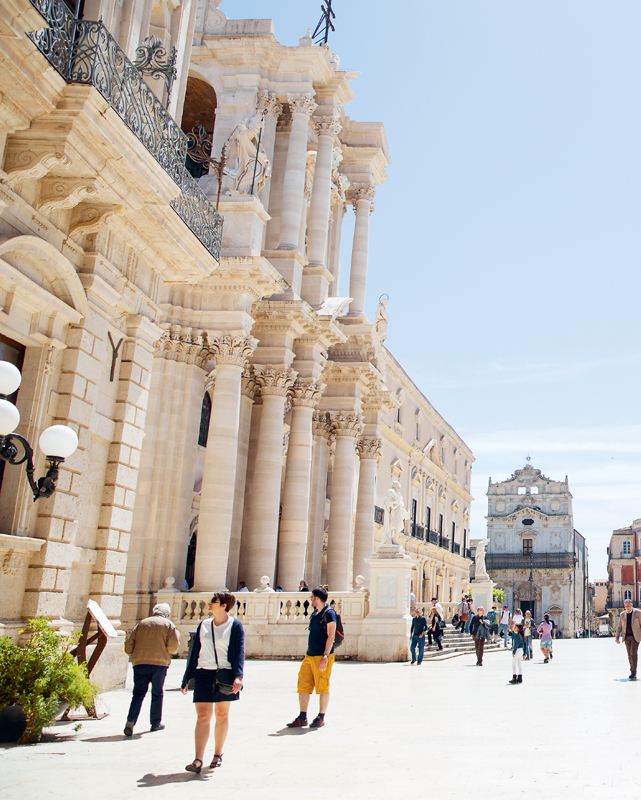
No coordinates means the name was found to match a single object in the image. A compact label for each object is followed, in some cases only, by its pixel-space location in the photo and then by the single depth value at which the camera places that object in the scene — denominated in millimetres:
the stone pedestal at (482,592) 32312
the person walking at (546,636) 22641
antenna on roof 27781
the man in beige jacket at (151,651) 7883
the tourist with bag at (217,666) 6484
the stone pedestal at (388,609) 18703
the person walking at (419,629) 17891
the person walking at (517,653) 14258
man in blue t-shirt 8359
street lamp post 6637
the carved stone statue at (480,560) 32825
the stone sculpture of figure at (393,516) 19797
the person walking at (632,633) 15836
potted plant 7207
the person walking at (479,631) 19156
